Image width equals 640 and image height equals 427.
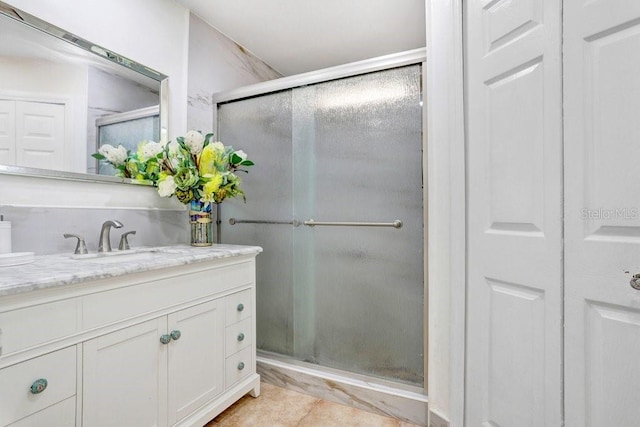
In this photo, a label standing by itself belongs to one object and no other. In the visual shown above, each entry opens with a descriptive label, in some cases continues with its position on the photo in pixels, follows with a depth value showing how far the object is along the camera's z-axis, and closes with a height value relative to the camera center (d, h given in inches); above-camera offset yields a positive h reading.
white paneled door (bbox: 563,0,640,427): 34.0 +0.7
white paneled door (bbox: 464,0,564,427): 40.6 +0.5
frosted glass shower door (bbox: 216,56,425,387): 65.1 -0.6
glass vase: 68.0 -1.4
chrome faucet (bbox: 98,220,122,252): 56.2 -3.7
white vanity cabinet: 33.9 -17.9
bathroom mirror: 49.1 +19.7
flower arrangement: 62.8 +9.7
